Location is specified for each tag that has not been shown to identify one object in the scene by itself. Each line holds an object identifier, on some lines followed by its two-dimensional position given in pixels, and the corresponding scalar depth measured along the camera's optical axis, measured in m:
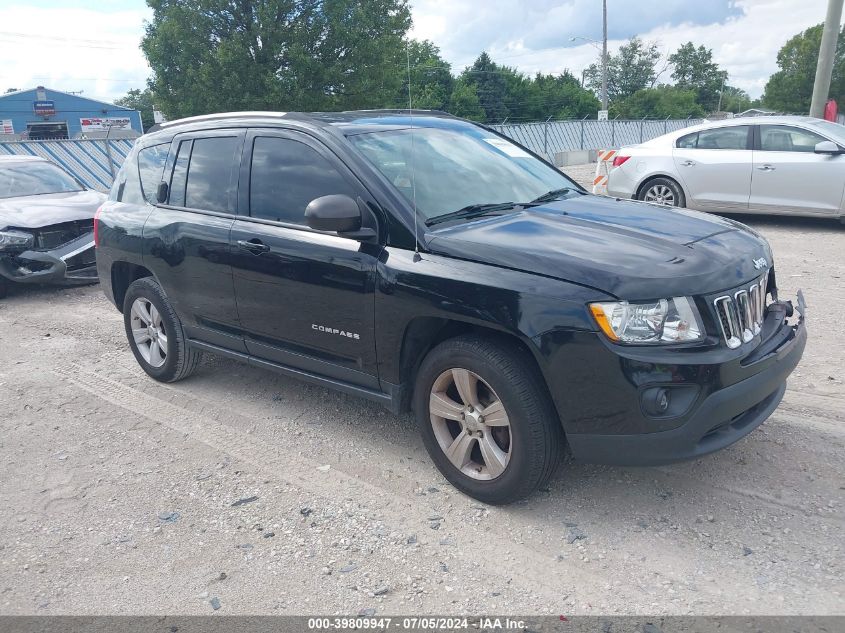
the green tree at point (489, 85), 48.28
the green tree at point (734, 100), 103.62
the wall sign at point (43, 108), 55.16
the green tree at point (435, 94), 39.98
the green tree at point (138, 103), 87.39
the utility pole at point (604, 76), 39.67
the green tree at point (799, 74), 61.28
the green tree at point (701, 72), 97.88
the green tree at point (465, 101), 45.38
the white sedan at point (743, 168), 9.54
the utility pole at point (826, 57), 13.59
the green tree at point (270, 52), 25.53
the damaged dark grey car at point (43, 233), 8.50
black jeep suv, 3.03
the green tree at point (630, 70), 84.50
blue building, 53.84
